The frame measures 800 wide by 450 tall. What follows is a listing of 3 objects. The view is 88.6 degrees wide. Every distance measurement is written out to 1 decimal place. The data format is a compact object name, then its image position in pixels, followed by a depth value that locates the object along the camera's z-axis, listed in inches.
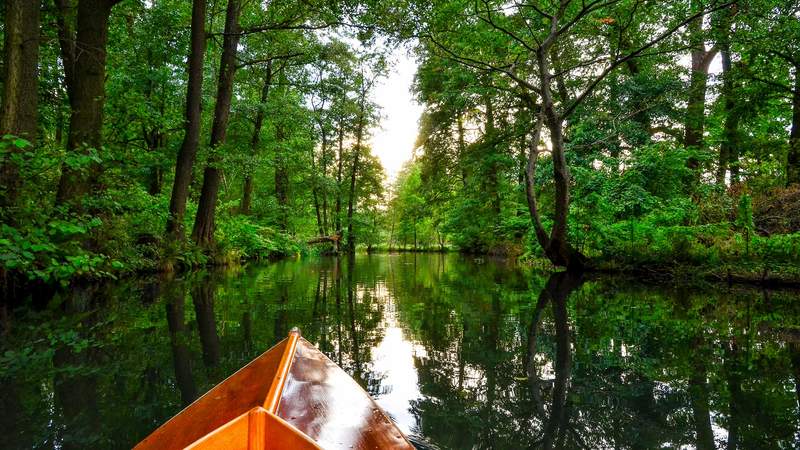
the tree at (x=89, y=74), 259.7
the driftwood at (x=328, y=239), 907.7
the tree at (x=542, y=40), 359.3
